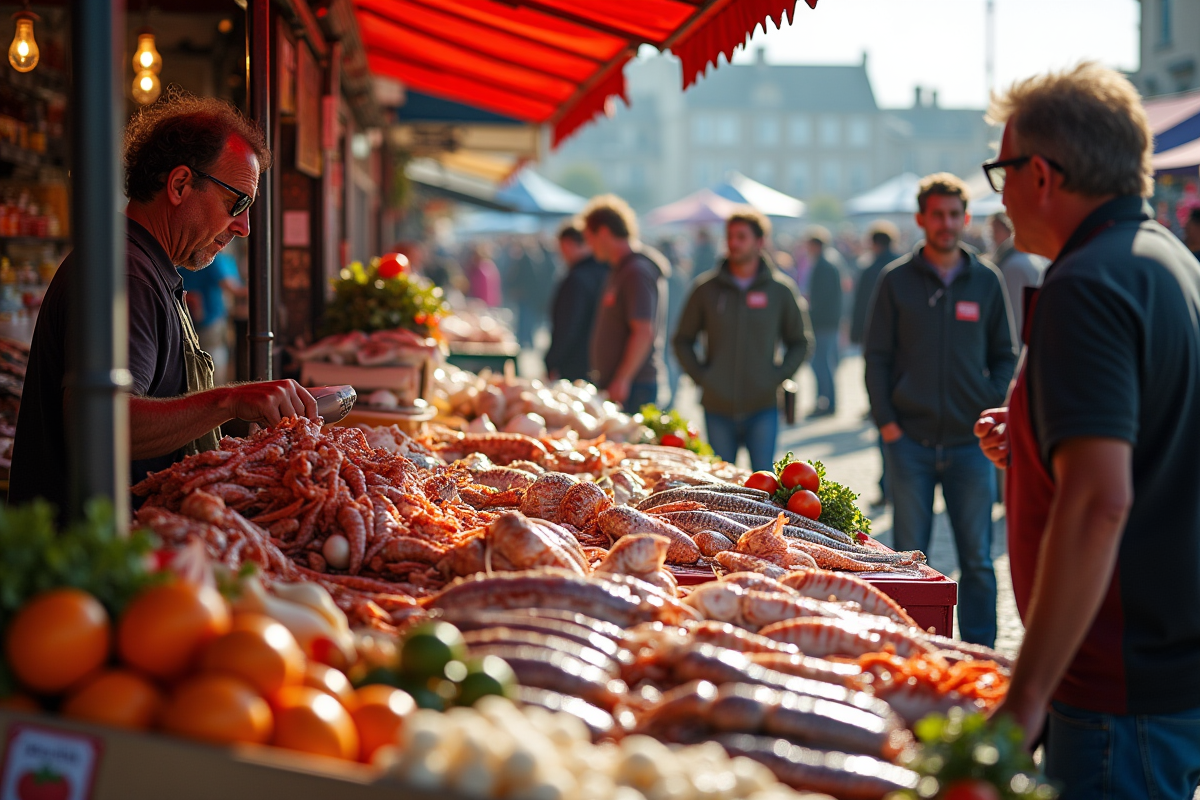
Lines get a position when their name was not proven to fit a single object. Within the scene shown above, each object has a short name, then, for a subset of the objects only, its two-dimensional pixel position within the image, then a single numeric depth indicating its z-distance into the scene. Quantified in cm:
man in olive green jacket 769
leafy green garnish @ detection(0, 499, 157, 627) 165
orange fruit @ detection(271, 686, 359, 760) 152
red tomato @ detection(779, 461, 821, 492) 429
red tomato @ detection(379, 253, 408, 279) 658
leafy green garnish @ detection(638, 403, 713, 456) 643
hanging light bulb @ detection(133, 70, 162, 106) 629
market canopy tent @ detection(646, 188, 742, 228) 2491
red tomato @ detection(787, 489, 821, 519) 411
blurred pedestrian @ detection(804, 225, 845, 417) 1540
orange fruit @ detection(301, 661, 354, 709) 166
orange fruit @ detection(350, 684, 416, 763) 157
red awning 496
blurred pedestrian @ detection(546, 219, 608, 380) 941
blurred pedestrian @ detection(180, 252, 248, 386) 878
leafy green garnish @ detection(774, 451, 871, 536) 423
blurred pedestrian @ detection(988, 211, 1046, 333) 923
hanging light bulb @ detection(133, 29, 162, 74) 625
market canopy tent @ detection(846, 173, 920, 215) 2295
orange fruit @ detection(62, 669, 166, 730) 154
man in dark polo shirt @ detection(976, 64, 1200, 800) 200
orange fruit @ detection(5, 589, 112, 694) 158
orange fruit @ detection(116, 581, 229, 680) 160
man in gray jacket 579
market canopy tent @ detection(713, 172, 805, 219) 2559
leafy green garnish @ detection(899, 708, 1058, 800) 165
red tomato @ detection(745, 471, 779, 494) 434
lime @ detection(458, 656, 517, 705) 168
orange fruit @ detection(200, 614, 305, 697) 158
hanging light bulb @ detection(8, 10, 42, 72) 574
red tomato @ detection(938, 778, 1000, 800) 159
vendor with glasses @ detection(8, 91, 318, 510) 296
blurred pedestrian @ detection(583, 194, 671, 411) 823
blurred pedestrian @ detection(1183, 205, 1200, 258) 768
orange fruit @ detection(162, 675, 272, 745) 150
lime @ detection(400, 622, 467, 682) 170
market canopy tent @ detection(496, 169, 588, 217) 2500
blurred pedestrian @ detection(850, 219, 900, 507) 1364
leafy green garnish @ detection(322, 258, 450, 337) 641
